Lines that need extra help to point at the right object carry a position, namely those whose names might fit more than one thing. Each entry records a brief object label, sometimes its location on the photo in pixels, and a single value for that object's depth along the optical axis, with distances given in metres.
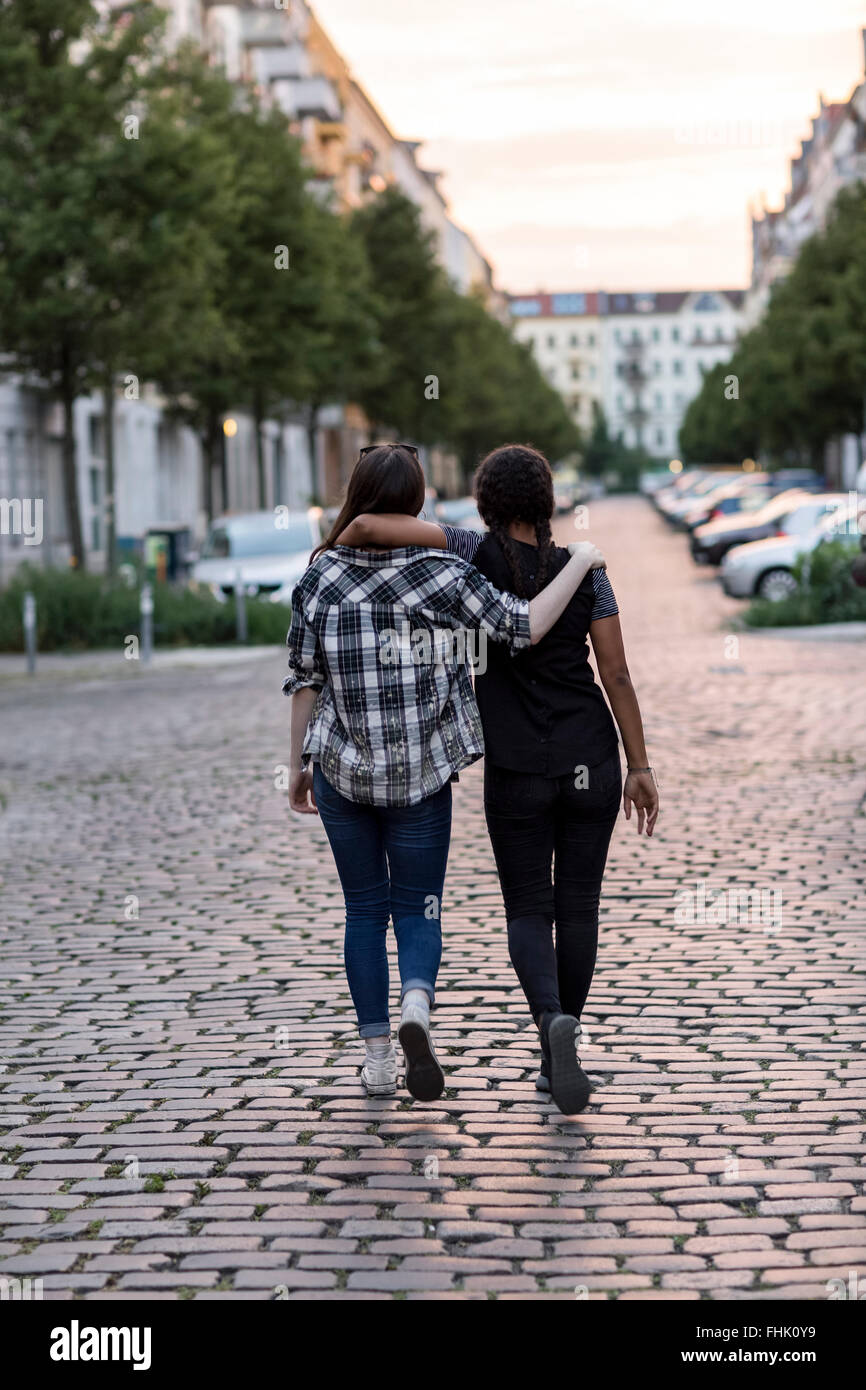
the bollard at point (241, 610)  24.12
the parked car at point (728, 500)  42.41
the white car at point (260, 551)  25.73
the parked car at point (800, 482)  45.71
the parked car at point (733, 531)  35.62
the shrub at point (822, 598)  24.22
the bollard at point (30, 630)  21.64
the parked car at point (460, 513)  51.53
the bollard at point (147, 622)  21.92
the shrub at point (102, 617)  24.42
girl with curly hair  5.20
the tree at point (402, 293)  57.53
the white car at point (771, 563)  27.91
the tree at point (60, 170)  25.69
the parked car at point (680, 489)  73.25
